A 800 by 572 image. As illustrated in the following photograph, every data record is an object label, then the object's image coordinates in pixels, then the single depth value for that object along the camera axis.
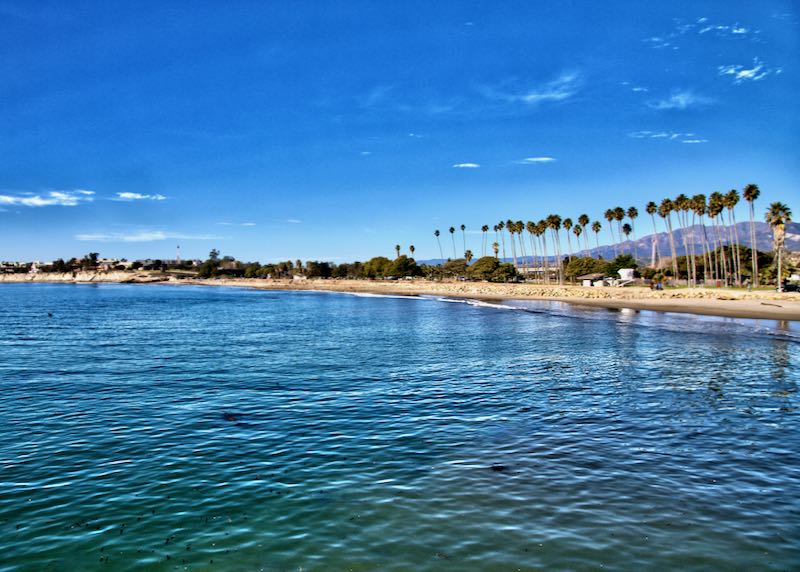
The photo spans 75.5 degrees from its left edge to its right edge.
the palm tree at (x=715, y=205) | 109.96
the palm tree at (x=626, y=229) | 197.75
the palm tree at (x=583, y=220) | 159.00
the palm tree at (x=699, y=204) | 117.81
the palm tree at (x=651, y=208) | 131.30
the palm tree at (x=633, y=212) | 155.62
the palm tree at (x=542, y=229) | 173.59
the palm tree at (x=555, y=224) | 164.38
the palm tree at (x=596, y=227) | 190.32
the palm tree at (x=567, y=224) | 162.95
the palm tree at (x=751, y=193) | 99.75
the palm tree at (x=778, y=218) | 95.03
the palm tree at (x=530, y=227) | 183.54
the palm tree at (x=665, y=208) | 124.44
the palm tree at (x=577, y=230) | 168.30
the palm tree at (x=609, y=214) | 154.16
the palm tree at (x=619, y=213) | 152.62
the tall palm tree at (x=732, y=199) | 108.12
